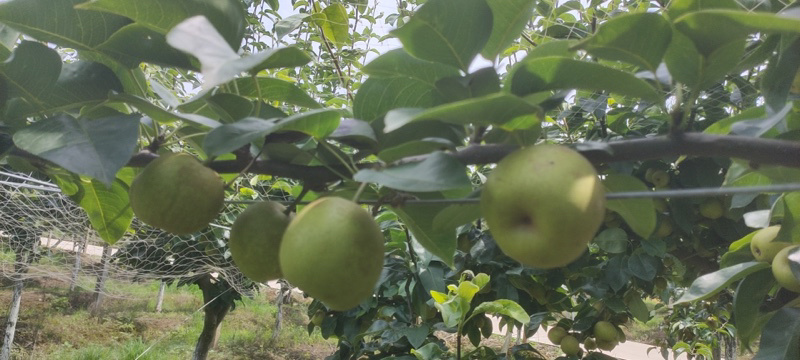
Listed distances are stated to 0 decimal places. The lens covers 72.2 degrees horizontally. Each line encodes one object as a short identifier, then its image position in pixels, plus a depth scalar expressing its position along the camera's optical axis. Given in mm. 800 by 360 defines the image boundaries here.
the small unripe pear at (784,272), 709
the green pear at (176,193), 463
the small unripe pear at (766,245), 769
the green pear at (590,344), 1745
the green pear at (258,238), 484
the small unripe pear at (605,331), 1642
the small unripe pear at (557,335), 1827
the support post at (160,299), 6678
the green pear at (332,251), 375
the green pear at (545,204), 341
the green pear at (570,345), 1726
